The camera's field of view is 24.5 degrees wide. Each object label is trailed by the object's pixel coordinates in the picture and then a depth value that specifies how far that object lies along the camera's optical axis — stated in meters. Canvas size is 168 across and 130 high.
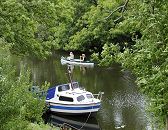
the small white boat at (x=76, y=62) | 44.53
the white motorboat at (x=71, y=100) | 26.14
